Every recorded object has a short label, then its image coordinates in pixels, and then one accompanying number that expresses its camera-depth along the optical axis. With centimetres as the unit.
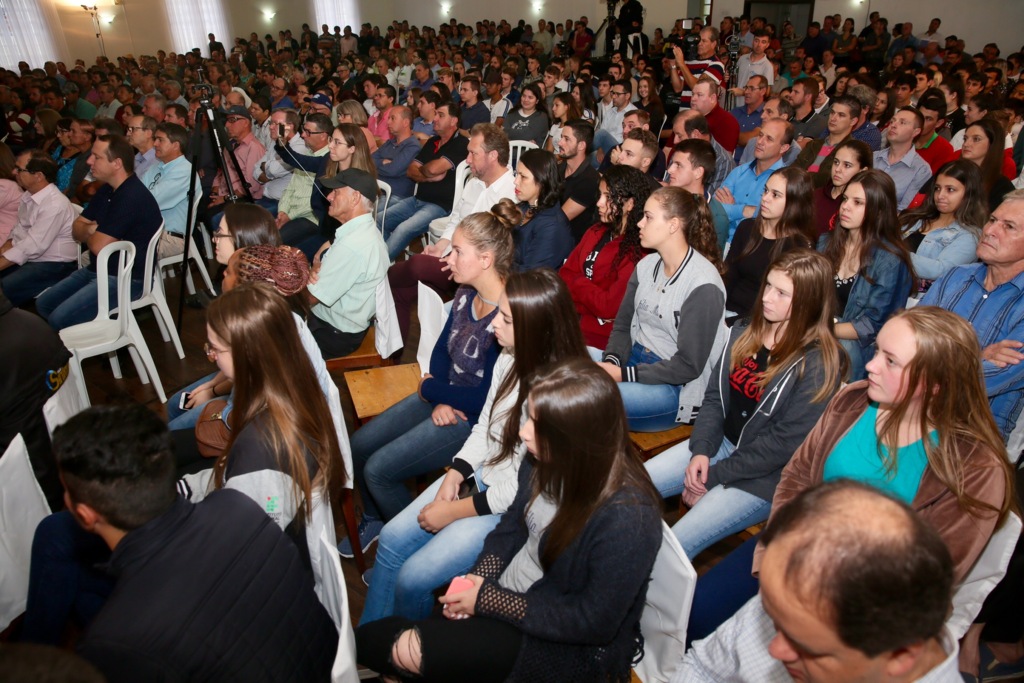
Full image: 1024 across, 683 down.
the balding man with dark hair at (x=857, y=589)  86
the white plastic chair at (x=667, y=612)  133
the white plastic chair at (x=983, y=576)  138
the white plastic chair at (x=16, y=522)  173
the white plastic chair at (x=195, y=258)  398
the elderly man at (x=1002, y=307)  210
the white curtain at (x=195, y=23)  1527
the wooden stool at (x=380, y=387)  244
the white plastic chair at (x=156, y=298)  339
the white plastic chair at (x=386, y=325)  285
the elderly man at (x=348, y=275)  284
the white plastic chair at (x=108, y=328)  307
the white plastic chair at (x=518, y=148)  498
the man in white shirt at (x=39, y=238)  362
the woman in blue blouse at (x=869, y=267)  253
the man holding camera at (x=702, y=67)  650
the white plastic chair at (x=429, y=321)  262
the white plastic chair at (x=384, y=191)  408
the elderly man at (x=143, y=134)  465
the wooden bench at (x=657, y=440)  230
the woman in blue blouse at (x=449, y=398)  224
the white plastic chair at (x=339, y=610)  121
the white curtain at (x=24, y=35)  1342
